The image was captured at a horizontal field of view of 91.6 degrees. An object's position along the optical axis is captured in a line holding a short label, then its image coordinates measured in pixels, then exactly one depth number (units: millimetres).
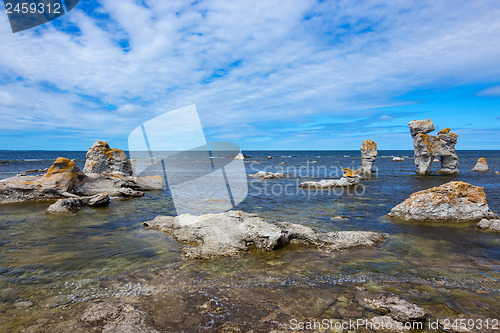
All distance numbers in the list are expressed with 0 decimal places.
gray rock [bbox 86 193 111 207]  14289
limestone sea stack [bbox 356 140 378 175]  38719
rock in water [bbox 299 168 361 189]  23922
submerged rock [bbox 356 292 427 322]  4227
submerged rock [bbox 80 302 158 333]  3943
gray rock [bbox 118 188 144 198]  18031
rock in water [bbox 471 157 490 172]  40262
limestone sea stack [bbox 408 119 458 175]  34344
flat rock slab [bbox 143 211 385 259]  7547
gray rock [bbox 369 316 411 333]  4004
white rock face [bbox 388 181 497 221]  11281
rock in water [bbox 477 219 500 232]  9570
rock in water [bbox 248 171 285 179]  33416
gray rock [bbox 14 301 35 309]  4574
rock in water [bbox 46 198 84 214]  12367
